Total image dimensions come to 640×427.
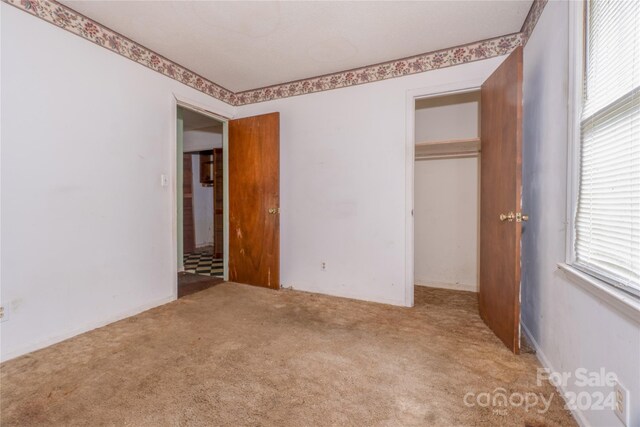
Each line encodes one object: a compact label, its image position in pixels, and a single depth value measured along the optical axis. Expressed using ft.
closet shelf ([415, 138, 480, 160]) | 10.29
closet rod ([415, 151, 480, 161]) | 11.07
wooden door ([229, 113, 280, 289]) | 11.02
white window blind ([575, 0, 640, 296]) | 3.38
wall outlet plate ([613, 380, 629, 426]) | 3.25
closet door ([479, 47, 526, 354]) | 6.16
